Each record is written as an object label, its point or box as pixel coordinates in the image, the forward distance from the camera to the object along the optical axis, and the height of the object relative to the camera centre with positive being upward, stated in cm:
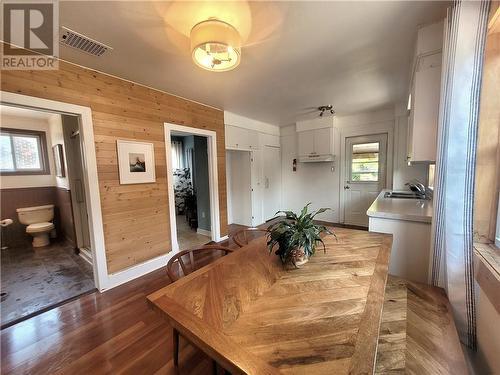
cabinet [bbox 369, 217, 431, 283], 182 -75
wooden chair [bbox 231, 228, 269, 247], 189 -66
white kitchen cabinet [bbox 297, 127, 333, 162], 461 +53
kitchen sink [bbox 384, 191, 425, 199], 301 -45
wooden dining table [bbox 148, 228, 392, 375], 66 -62
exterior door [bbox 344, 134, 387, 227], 437 -17
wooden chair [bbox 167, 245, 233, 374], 136 -128
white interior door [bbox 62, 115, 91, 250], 331 -16
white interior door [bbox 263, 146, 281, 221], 519 -35
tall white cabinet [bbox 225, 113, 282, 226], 445 -4
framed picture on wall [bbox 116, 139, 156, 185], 250 +11
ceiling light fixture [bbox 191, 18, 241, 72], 136 +86
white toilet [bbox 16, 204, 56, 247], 370 -92
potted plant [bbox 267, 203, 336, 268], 126 -44
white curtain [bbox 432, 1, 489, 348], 117 +13
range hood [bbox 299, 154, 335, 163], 468 +21
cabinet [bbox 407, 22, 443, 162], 159 +59
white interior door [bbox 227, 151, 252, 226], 478 -45
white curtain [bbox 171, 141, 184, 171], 572 +42
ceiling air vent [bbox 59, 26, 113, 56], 165 +111
